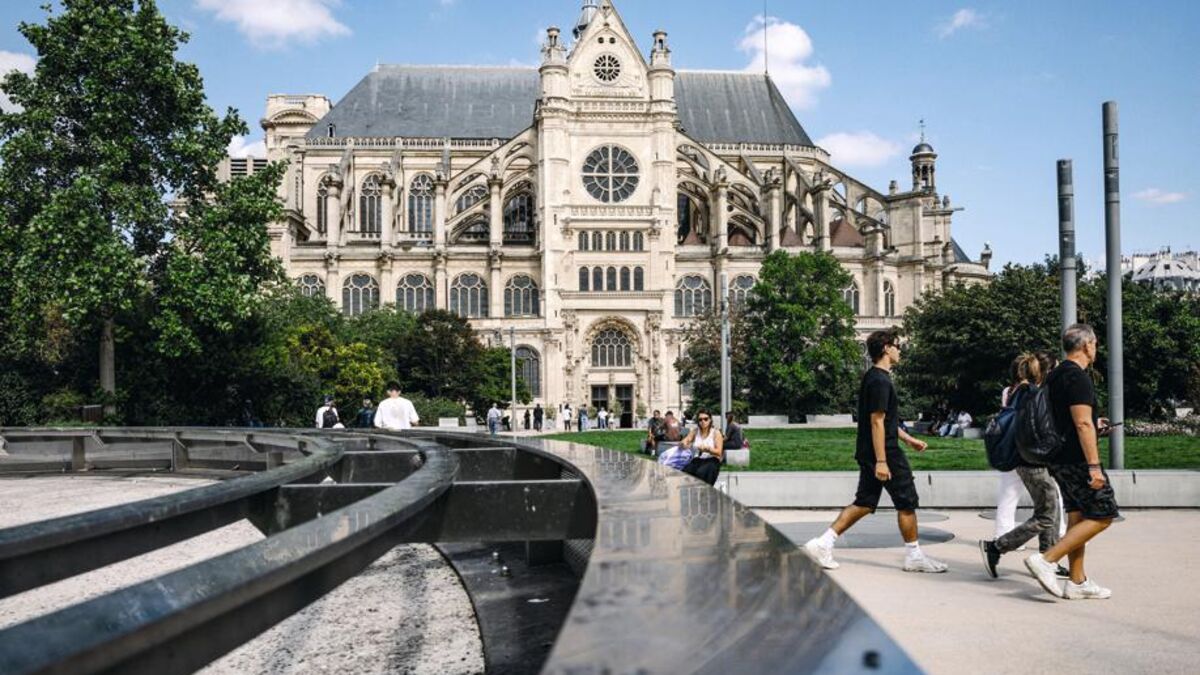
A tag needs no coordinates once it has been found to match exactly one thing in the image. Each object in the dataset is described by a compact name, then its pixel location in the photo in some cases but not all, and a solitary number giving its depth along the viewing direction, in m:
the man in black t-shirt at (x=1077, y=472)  5.83
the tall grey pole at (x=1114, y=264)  10.83
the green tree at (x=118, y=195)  23.59
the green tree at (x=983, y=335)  29.25
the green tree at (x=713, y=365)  41.28
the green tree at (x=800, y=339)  40.62
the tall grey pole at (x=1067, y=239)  10.86
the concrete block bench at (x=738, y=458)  15.63
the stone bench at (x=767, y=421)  38.72
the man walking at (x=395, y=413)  12.32
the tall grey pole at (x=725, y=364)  23.97
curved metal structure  1.17
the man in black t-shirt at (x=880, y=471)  6.66
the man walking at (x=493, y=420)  36.93
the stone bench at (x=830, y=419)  39.91
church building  53.47
